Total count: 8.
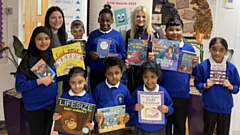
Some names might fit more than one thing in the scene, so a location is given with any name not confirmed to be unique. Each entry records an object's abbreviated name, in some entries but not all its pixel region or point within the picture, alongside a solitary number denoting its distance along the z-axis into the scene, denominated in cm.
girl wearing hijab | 261
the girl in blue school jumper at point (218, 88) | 274
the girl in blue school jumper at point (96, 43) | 313
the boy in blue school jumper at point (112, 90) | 264
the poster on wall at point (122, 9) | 391
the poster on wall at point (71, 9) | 474
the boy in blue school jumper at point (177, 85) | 286
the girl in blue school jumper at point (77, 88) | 258
